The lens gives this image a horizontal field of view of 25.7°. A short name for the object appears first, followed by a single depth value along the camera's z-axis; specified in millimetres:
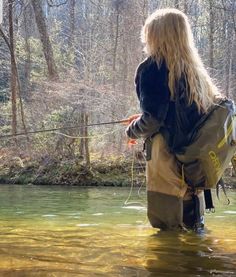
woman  3828
